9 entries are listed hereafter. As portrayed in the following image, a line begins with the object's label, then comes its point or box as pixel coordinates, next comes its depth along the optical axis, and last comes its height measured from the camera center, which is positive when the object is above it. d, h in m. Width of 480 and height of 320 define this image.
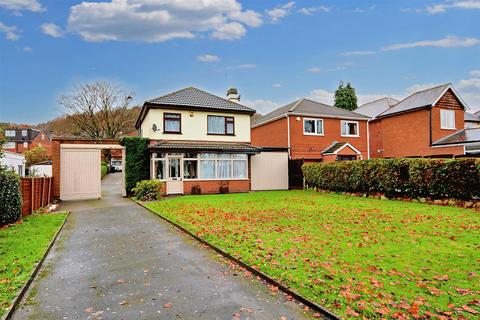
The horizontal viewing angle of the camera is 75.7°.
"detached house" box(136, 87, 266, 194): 19.75 +1.85
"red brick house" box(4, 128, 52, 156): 70.46 +7.43
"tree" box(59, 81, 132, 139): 38.88 +8.00
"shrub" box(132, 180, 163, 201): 16.80 -1.15
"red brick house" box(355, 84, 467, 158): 25.17 +3.55
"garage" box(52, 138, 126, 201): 18.16 +0.16
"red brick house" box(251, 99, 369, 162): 24.88 +2.99
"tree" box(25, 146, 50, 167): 45.84 +2.43
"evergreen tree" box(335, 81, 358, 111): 51.81 +11.66
